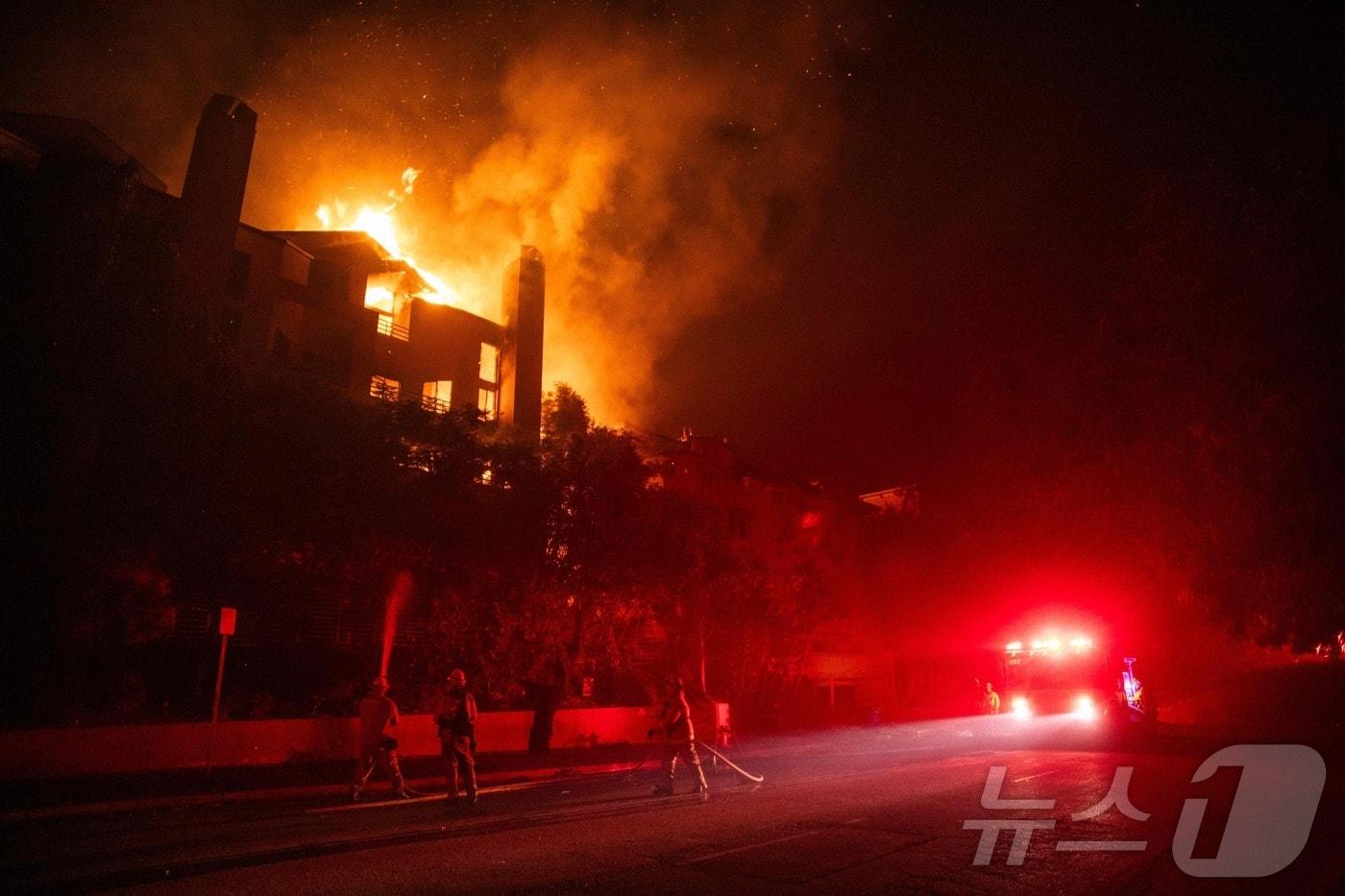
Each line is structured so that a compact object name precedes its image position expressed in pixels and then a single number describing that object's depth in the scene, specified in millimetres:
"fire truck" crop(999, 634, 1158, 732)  35906
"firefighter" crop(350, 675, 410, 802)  12219
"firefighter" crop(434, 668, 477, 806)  11688
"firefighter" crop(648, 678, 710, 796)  12195
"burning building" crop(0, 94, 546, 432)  27406
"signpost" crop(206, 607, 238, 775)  13930
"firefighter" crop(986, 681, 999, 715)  42188
